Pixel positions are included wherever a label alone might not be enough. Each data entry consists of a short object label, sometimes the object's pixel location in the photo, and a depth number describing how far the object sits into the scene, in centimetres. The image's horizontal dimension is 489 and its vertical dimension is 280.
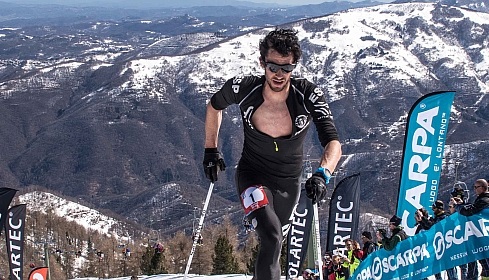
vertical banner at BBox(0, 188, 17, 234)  2555
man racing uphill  679
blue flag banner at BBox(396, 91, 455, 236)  1680
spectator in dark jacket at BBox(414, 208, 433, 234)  1260
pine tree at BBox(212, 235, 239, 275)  5369
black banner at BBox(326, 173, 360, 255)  2089
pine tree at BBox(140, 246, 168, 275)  5646
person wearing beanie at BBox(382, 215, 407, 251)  1214
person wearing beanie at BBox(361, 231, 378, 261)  1443
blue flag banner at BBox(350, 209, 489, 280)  1056
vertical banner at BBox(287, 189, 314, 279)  2100
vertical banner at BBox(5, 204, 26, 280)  2859
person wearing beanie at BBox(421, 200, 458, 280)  1246
